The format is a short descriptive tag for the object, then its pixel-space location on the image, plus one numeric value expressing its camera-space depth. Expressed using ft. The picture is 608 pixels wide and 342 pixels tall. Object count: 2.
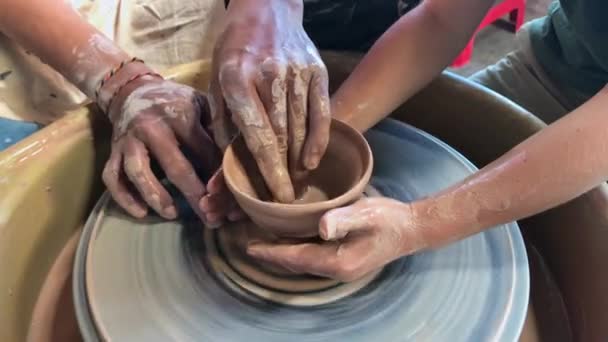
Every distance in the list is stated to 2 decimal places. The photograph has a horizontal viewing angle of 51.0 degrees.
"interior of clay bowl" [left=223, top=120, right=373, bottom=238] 2.86
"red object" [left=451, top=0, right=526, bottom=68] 8.66
